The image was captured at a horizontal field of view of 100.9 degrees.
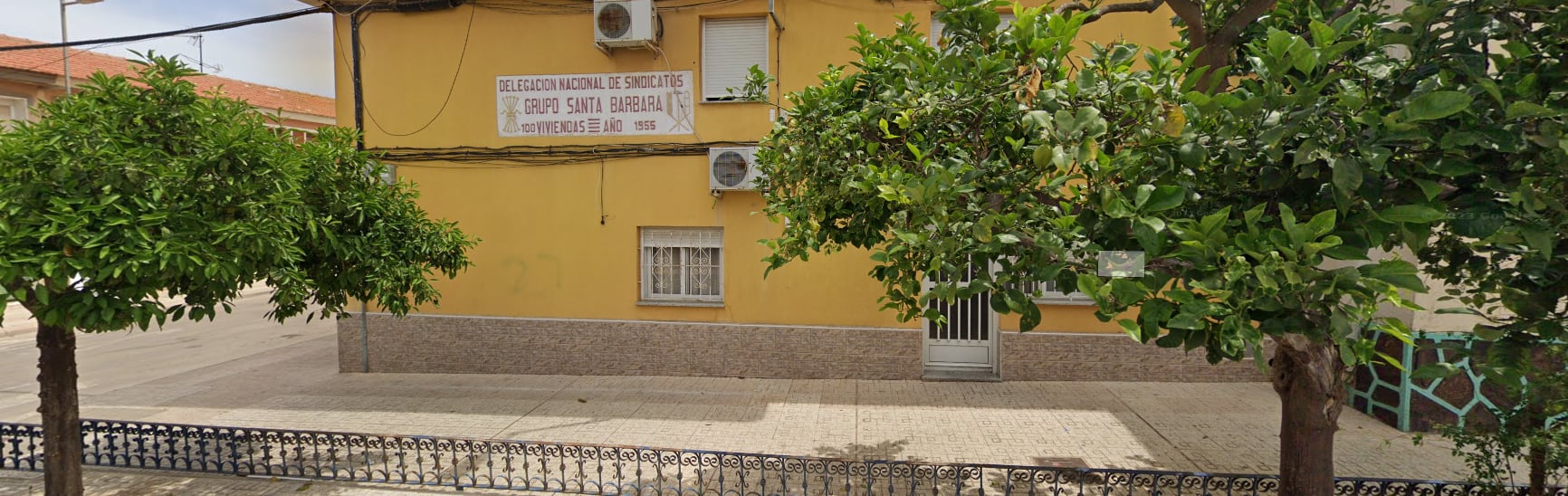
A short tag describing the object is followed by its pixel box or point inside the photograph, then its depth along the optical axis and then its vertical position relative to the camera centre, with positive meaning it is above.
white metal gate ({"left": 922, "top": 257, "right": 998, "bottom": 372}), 7.73 -1.36
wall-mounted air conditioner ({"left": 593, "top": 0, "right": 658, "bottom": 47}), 7.08 +2.26
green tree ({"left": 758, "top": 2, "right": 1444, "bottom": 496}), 2.01 +0.16
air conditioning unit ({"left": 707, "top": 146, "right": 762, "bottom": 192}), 7.29 +0.66
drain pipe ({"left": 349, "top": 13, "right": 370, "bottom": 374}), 7.82 +1.31
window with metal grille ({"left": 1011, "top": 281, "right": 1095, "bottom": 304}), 7.30 -0.82
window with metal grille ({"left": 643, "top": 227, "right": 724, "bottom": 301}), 7.70 -0.44
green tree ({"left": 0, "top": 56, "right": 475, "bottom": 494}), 3.05 +0.09
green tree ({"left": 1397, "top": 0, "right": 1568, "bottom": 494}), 2.08 +0.25
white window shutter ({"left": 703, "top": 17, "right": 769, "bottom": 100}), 7.52 +2.06
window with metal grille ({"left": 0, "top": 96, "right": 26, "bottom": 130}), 13.80 +2.65
